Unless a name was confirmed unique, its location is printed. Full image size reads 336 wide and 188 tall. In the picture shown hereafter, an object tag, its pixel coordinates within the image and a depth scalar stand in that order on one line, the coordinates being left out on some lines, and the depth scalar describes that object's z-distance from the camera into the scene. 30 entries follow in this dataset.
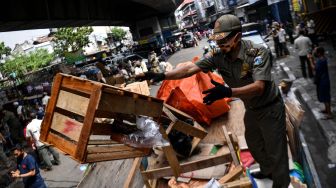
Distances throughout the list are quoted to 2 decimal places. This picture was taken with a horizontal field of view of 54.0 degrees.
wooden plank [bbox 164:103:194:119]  4.74
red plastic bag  5.95
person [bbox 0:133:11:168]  10.85
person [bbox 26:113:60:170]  9.71
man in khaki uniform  3.29
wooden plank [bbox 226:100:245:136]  5.82
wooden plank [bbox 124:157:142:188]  4.09
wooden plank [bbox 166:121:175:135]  4.01
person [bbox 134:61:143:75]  19.19
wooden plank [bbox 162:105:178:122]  4.17
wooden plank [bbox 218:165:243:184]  3.70
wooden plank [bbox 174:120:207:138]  4.29
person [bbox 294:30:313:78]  12.49
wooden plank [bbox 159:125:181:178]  3.80
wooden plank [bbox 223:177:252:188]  3.45
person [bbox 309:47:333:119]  8.15
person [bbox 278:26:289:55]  17.98
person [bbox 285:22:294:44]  23.42
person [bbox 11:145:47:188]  6.72
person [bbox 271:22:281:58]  18.39
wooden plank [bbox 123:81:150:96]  9.90
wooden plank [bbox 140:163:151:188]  4.24
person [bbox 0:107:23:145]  12.59
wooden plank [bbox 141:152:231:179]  4.06
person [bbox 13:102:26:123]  16.25
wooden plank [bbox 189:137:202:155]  5.00
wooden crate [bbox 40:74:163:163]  2.67
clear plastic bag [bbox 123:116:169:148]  3.22
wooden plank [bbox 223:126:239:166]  3.96
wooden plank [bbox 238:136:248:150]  5.07
